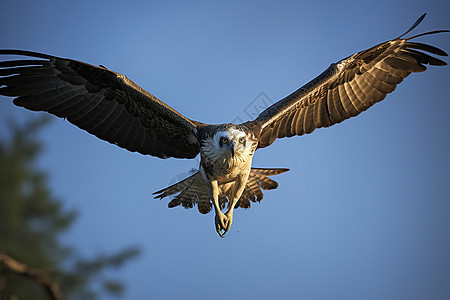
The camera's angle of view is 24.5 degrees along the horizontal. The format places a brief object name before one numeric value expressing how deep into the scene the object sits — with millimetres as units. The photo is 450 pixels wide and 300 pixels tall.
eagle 12078
